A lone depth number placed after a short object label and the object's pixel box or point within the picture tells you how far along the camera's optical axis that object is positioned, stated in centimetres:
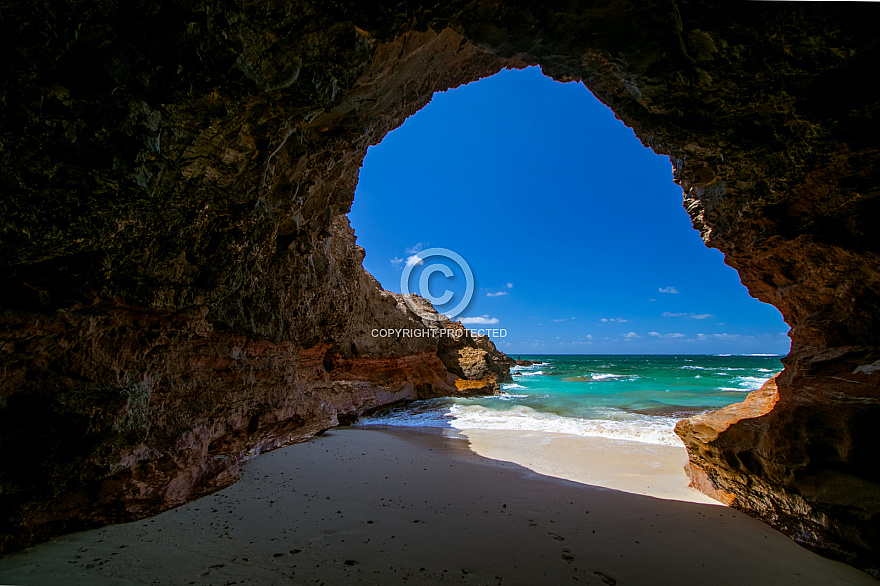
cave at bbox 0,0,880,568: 210
